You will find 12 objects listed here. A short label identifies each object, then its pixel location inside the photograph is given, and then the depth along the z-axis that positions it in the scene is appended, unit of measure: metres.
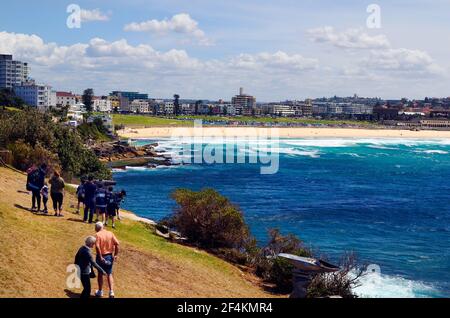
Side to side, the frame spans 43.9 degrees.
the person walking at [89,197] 16.91
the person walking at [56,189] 16.52
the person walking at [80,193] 18.45
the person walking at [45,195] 17.45
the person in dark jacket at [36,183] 17.03
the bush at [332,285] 16.36
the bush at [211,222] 21.23
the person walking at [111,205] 18.00
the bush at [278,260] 17.62
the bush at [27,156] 27.55
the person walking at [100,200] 17.39
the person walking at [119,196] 18.69
